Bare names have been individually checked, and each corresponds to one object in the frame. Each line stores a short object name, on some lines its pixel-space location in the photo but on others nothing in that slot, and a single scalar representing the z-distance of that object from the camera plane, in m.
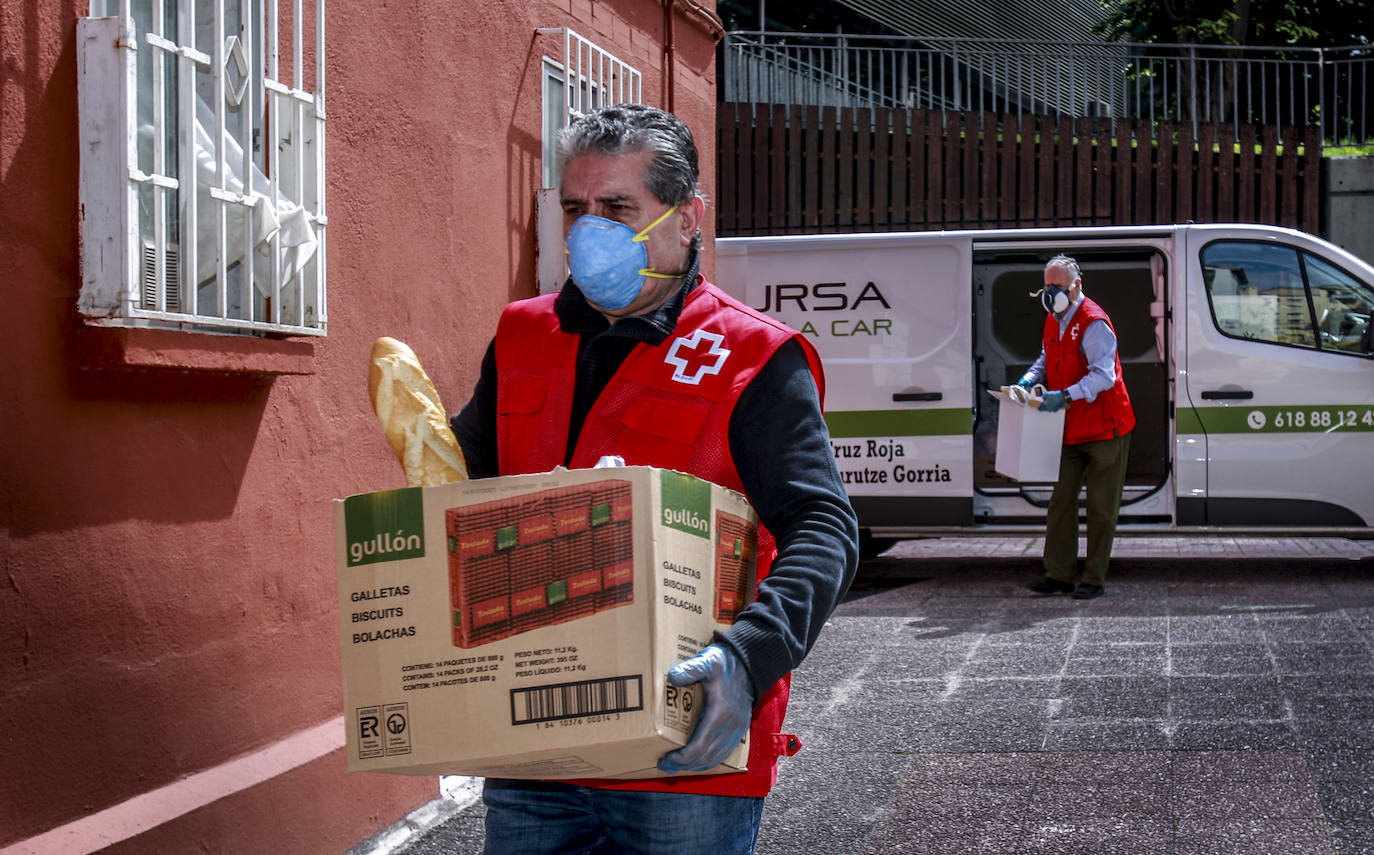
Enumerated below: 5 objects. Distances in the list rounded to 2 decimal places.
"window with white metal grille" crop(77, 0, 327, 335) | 3.45
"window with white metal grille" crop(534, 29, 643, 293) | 6.25
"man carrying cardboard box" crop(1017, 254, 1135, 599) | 8.42
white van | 8.98
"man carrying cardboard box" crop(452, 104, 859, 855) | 2.19
